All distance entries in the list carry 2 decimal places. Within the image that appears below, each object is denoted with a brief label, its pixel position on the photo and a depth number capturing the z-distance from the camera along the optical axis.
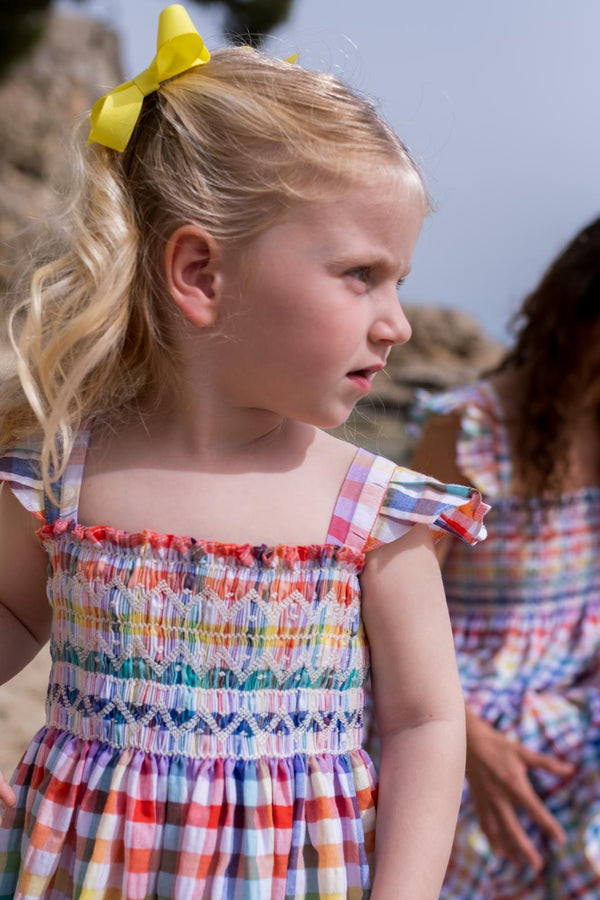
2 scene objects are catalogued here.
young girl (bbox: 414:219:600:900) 2.21
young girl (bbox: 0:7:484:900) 1.30
